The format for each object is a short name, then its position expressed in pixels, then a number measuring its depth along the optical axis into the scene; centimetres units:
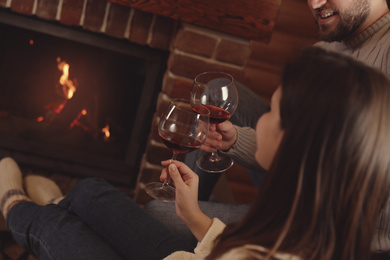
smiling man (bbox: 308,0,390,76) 121
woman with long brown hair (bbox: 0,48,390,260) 64
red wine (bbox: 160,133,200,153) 100
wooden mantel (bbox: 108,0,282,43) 147
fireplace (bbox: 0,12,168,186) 178
